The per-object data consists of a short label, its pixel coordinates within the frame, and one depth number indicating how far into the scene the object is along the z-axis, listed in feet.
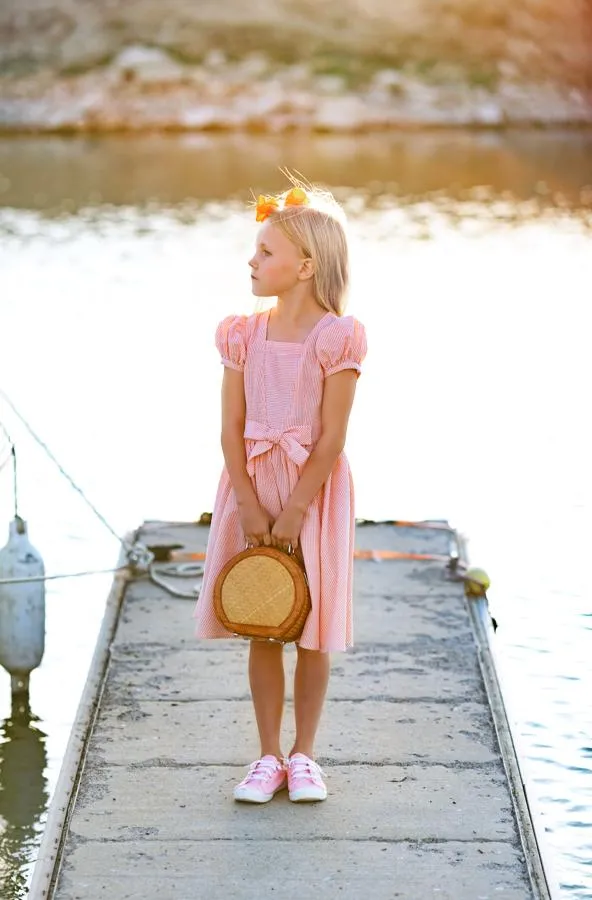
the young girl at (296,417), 20.19
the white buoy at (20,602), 27.51
